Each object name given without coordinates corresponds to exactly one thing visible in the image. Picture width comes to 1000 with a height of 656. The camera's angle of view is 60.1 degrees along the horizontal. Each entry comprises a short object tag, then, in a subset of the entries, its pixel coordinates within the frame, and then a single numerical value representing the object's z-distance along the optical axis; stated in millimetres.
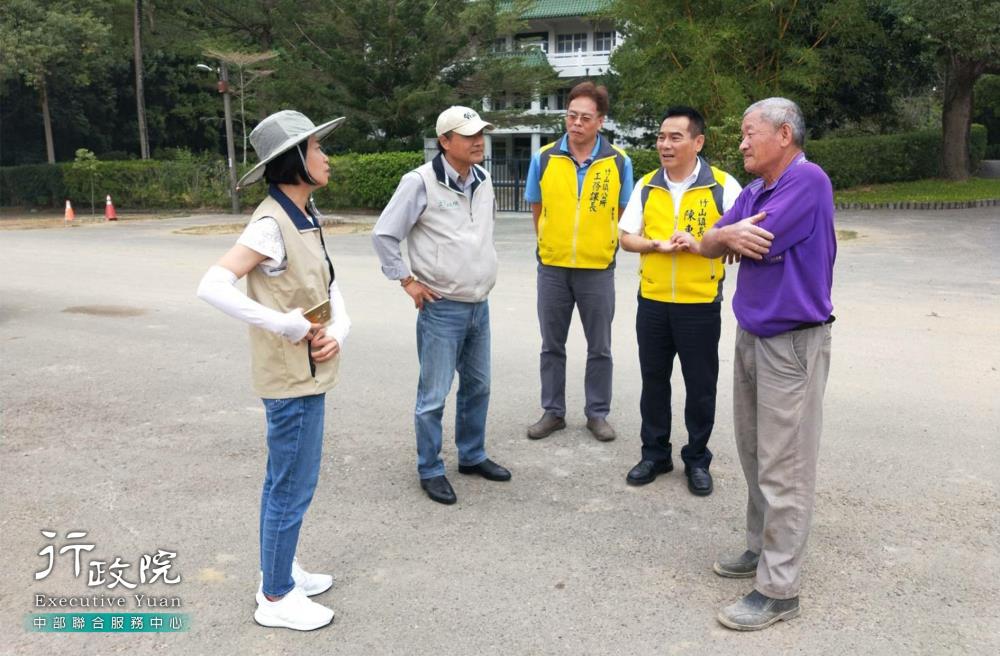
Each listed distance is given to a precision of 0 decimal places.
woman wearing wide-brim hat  2898
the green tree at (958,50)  19562
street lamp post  25859
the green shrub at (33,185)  32312
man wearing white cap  4238
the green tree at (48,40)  29594
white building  44656
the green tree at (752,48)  21219
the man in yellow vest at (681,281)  4262
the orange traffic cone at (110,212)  25125
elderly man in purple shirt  3094
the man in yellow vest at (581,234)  4887
